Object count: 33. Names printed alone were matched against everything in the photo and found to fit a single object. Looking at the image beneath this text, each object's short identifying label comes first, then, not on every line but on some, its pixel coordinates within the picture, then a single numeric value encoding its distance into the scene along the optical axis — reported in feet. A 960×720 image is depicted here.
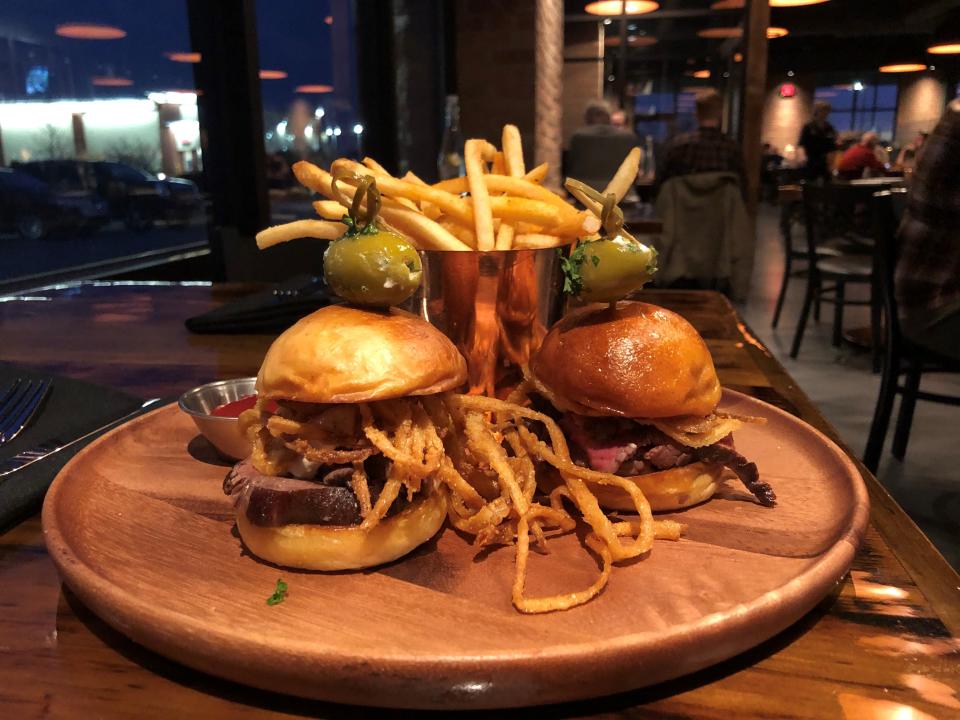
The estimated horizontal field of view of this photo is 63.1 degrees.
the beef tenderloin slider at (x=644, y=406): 0.96
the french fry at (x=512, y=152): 1.32
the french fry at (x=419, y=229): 1.11
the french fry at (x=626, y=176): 1.05
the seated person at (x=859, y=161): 27.86
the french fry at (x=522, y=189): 1.18
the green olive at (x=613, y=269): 0.96
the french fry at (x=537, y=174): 1.30
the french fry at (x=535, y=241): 1.17
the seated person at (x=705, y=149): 16.30
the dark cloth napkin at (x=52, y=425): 0.97
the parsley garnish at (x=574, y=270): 0.99
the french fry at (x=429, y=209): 1.19
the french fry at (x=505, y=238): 1.15
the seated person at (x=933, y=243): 8.08
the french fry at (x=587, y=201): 0.98
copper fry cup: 1.13
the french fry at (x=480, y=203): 1.13
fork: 1.20
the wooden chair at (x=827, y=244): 14.59
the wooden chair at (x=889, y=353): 8.49
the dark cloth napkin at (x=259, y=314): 1.96
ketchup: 1.16
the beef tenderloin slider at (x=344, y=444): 0.82
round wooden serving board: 0.63
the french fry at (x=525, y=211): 1.14
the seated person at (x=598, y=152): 18.14
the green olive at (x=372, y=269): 0.89
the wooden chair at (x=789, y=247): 17.05
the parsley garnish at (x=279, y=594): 0.75
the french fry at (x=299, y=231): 1.09
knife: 1.07
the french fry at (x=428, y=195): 1.14
